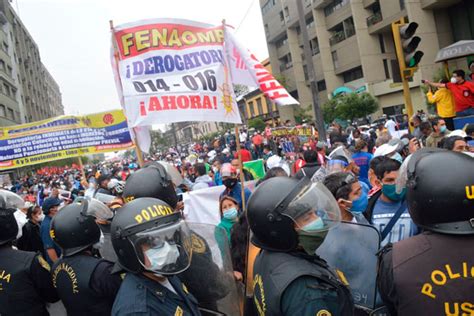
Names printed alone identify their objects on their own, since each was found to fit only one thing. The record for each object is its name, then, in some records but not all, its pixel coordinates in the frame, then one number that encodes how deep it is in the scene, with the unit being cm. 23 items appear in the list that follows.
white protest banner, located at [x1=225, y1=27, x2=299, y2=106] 484
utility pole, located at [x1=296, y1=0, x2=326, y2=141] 1243
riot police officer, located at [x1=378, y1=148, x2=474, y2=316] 165
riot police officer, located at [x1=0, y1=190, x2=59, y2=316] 303
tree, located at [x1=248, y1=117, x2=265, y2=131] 4281
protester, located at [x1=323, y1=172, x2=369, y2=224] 318
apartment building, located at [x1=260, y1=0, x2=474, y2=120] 3069
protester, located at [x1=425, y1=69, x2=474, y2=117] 735
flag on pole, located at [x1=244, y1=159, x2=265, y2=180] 905
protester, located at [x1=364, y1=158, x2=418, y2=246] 293
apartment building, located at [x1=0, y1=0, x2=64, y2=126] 4347
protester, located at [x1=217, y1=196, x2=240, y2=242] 381
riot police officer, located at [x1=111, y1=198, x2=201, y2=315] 211
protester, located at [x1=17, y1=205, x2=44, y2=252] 577
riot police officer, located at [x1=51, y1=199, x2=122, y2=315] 256
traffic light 550
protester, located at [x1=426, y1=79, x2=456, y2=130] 766
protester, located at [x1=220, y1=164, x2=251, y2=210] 527
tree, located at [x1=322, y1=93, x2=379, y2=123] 3281
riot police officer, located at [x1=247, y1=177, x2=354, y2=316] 176
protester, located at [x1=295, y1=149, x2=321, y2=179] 591
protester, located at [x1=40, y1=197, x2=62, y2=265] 527
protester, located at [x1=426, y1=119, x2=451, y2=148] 648
